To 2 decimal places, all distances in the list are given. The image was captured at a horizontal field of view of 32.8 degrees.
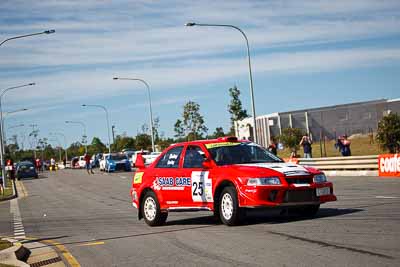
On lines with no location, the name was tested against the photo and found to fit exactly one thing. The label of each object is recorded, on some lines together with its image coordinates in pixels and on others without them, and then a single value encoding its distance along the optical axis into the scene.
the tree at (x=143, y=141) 92.81
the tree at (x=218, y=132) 81.71
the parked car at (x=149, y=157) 48.81
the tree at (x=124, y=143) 103.50
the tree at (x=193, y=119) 68.25
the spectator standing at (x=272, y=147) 35.09
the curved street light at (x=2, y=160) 40.78
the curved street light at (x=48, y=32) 30.48
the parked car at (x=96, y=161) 76.41
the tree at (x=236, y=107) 57.29
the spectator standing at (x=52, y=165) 86.38
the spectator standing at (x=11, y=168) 48.95
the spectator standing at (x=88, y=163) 55.81
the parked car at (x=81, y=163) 80.41
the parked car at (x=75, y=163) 86.03
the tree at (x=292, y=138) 47.56
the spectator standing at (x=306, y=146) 34.68
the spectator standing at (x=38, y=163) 76.09
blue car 54.37
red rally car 12.08
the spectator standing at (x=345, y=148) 33.66
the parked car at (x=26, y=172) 57.00
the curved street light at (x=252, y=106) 36.97
